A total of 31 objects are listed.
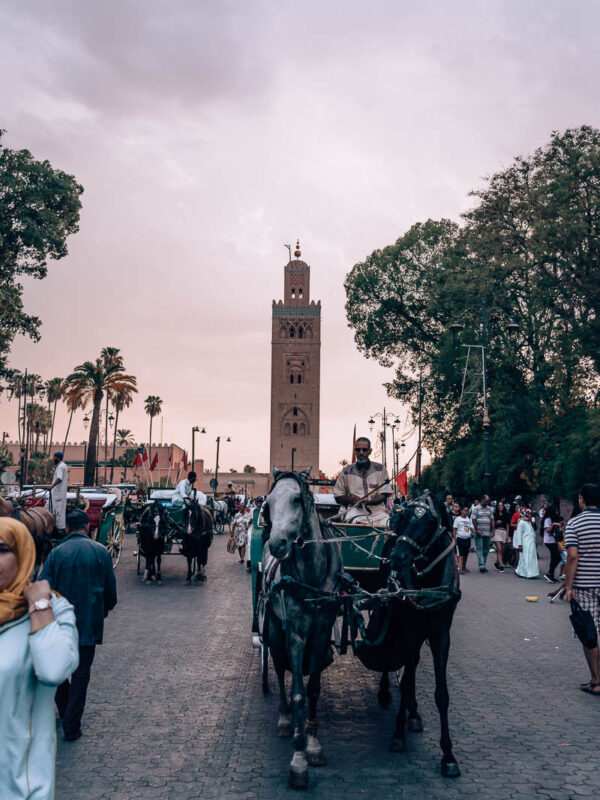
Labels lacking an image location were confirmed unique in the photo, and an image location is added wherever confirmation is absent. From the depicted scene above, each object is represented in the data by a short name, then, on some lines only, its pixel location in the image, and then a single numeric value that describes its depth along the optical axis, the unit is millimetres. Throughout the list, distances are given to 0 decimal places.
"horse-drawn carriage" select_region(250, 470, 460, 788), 5402
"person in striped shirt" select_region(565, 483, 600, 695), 7297
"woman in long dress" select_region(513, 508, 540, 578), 18453
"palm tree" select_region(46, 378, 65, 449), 89875
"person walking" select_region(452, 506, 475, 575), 19328
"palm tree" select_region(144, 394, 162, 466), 96250
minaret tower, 98312
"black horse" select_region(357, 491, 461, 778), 5605
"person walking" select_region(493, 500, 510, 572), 20547
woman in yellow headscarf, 2607
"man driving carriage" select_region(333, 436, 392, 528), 8250
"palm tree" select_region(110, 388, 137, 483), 76375
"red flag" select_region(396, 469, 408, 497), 14086
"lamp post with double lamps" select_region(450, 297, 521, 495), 25591
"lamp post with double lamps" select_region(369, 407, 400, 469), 50203
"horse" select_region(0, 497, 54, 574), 7242
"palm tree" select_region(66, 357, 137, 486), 49131
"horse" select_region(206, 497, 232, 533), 34406
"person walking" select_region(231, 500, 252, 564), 20203
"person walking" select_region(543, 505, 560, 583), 17578
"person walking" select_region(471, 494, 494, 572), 19391
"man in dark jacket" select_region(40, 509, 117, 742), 5961
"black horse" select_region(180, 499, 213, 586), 16125
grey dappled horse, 5359
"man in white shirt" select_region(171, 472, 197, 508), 16609
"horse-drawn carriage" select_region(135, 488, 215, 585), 16016
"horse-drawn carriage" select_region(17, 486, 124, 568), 15648
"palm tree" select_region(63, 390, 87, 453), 49062
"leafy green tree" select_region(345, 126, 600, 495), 27156
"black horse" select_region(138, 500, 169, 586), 15914
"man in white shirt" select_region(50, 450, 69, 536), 13750
